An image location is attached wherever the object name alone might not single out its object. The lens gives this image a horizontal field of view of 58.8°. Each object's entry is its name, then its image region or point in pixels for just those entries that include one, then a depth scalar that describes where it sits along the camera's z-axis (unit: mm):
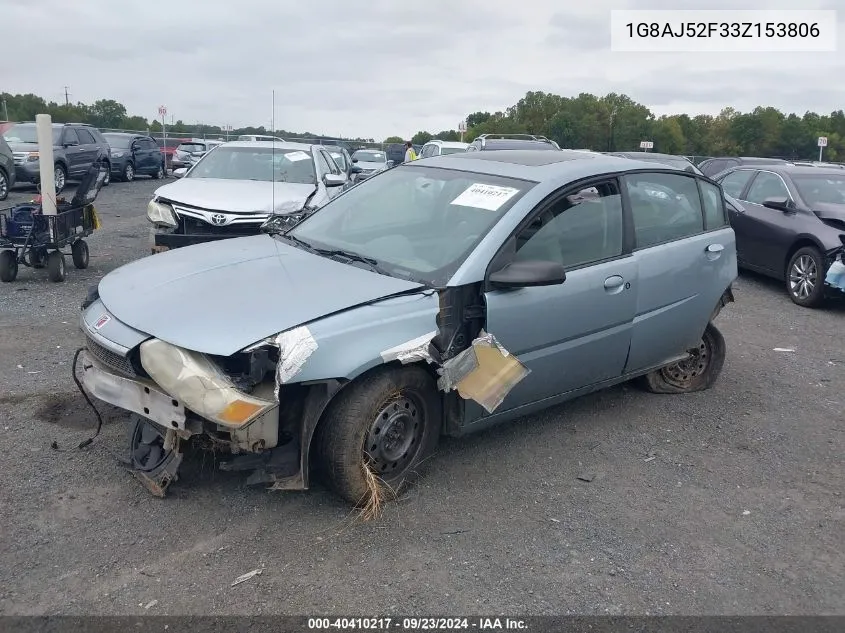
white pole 8109
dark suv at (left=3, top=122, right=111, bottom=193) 17734
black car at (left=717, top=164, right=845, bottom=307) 8898
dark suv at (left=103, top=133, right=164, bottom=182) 23578
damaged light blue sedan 3396
